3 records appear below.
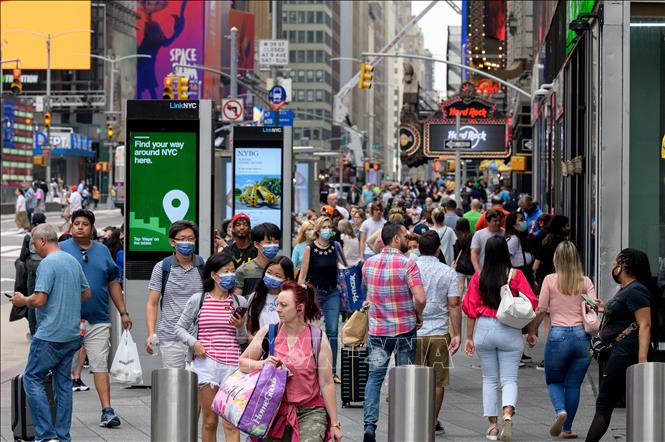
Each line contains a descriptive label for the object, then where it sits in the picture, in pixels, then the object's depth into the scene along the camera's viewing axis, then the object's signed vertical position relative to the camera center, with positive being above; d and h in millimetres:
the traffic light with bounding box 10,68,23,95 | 54219 +4480
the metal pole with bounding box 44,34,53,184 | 75125 +3263
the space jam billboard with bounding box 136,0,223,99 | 118875 +13948
